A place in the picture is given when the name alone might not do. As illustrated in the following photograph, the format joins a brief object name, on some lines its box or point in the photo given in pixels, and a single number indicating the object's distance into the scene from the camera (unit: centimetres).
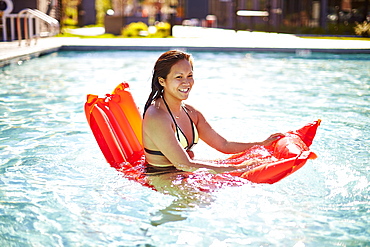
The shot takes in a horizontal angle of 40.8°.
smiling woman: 313
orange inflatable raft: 311
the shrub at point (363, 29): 1798
